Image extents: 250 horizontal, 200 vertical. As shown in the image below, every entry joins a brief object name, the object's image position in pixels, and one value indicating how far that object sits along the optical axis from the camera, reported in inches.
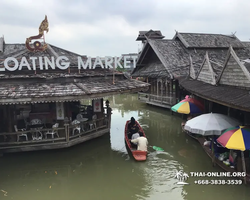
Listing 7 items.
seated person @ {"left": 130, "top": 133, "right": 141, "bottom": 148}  393.7
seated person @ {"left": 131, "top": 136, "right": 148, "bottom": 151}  366.9
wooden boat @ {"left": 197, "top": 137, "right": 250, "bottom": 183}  287.1
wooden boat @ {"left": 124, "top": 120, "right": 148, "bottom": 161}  364.5
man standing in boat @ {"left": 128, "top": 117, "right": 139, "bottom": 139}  431.6
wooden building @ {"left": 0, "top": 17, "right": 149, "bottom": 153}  370.6
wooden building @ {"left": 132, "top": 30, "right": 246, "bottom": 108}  772.3
